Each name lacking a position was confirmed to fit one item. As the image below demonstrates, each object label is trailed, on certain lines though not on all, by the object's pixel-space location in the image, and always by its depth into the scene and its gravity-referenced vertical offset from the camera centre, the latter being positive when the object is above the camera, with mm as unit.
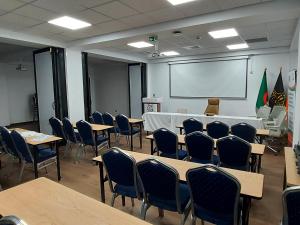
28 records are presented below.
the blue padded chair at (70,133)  4578 -841
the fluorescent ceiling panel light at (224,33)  5087 +1483
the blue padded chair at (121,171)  2113 -810
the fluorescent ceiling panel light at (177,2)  3311 +1440
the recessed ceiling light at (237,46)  6750 +1511
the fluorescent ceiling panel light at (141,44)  6361 +1520
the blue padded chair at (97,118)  5963 -676
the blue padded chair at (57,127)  4738 -744
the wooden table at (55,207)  1306 -772
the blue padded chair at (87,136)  4348 -885
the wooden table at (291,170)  1956 -822
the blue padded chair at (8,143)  3590 -835
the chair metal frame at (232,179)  1558 -655
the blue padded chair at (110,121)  5627 -754
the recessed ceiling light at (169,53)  7998 +1558
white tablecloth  5391 -769
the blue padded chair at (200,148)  2926 -788
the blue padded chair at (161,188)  1825 -870
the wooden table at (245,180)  1674 -791
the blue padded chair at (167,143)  3270 -801
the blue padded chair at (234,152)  2631 -773
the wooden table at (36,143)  3326 -775
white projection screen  7891 +551
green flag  7148 -80
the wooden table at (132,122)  5397 -748
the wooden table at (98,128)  4500 -744
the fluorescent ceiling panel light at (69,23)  4035 +1444
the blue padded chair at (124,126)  5344 -821
